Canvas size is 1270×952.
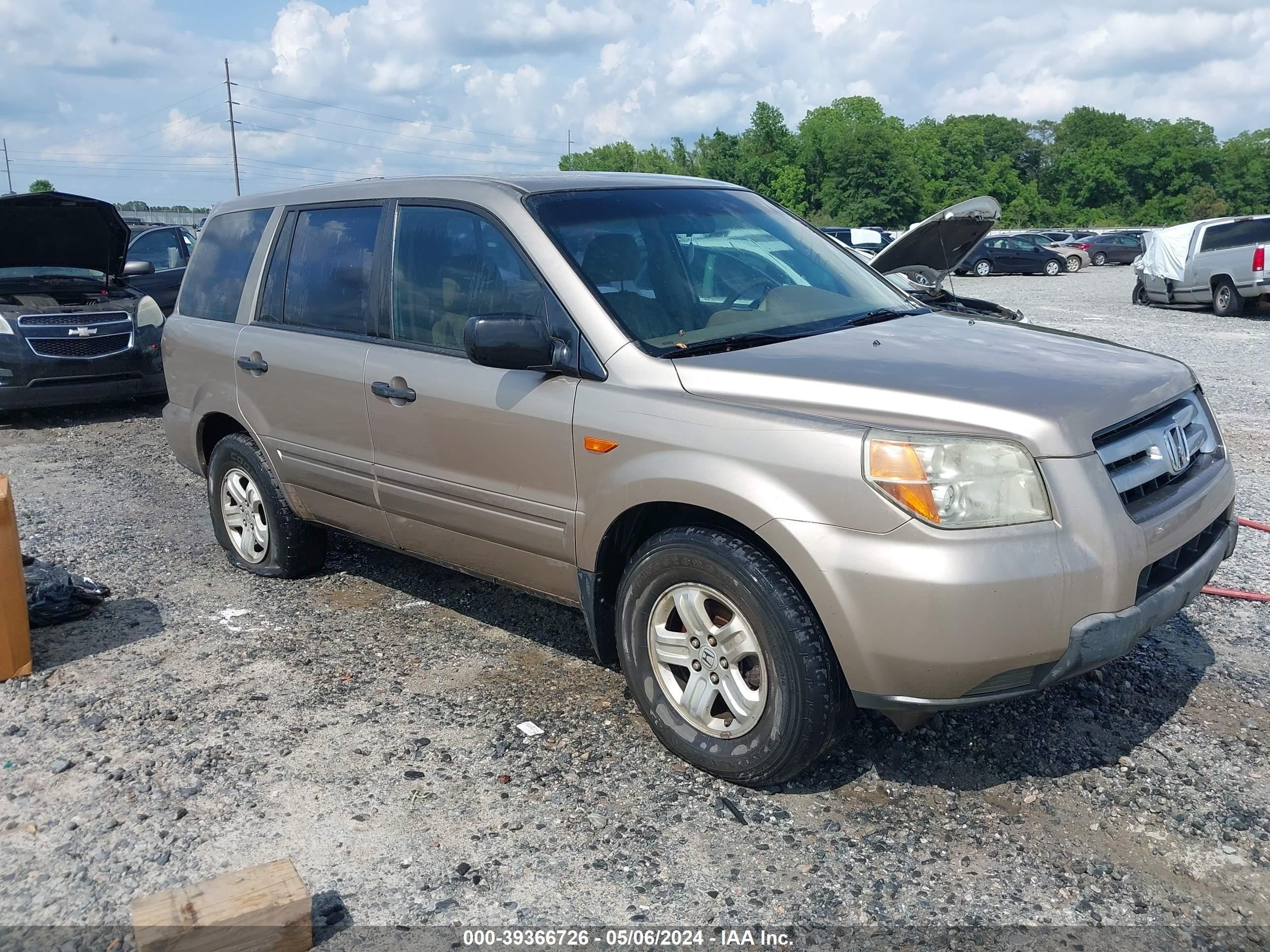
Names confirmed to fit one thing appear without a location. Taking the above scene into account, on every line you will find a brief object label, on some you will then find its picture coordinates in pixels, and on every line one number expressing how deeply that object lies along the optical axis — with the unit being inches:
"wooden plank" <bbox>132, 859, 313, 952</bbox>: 101.3
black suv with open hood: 385.4
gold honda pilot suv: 115.9
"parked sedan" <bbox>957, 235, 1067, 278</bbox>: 1494.8
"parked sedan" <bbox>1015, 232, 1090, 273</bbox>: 1601.9
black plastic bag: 195.0
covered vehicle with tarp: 724.7
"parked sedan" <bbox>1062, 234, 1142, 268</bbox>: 1715.1
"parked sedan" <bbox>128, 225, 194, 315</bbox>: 498.0
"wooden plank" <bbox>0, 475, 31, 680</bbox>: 169.6
